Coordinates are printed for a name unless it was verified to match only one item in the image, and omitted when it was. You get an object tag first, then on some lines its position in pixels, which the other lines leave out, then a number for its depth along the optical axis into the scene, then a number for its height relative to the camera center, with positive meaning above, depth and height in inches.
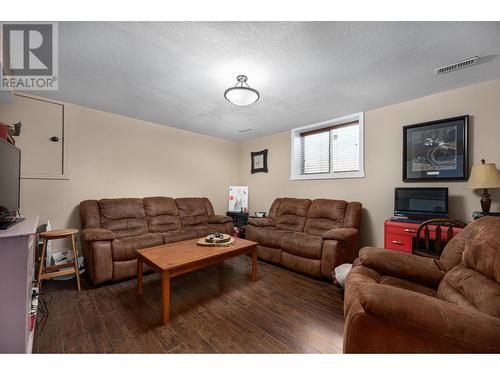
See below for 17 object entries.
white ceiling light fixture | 78.4 +36.5
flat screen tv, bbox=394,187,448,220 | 96.4 -7.2
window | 134.2 +28.1
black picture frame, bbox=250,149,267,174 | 181.9 +25.2
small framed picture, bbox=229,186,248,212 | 191.1 -9.8
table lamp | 80.2 +3.7
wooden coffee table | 70.7 -27.8
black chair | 80.0 -18.2
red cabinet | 91.5 -21.4
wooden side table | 87.3 -35.3
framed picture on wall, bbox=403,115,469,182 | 95.2 +18.9
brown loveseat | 101.3 -27.0
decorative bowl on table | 96.4 -25.9
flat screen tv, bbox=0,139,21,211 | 55.5 +3.5
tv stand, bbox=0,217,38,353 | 45.3 -23.2
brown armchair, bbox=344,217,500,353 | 32.1 -21.9
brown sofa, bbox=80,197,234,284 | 94.1 -23.9
